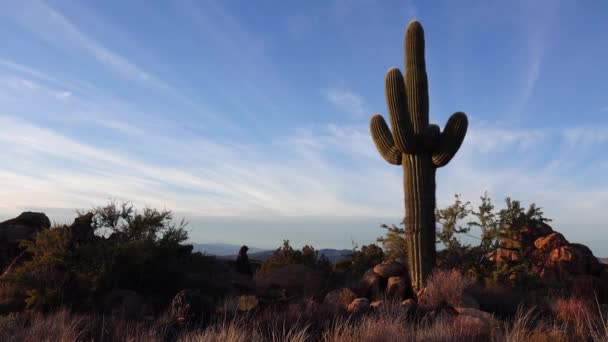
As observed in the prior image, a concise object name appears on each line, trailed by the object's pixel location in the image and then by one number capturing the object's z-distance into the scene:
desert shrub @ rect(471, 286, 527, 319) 12.56
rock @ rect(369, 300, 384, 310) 11.77
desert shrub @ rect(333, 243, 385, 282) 19.52
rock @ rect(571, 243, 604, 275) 19.03
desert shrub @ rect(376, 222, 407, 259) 19.25
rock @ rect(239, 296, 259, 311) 13.56
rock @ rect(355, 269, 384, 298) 15.12
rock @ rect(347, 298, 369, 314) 11.35
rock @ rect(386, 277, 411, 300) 14.49
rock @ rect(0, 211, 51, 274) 19.14
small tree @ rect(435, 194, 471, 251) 18.33
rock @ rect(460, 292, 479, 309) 11.85
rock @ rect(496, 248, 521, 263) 16.58
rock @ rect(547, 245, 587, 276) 18.31
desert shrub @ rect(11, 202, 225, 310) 13.12
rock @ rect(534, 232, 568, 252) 19.09
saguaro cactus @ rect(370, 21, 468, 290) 14.91
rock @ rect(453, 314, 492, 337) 8.12
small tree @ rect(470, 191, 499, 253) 18.09
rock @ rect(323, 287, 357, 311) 12.89
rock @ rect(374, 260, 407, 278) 15.60
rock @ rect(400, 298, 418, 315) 11.03
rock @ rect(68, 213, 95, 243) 14.91
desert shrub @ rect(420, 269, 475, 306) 12.03
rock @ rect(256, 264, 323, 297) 17.13
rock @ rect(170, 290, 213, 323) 9.43
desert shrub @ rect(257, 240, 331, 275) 21.38
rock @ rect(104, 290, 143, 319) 12.51
